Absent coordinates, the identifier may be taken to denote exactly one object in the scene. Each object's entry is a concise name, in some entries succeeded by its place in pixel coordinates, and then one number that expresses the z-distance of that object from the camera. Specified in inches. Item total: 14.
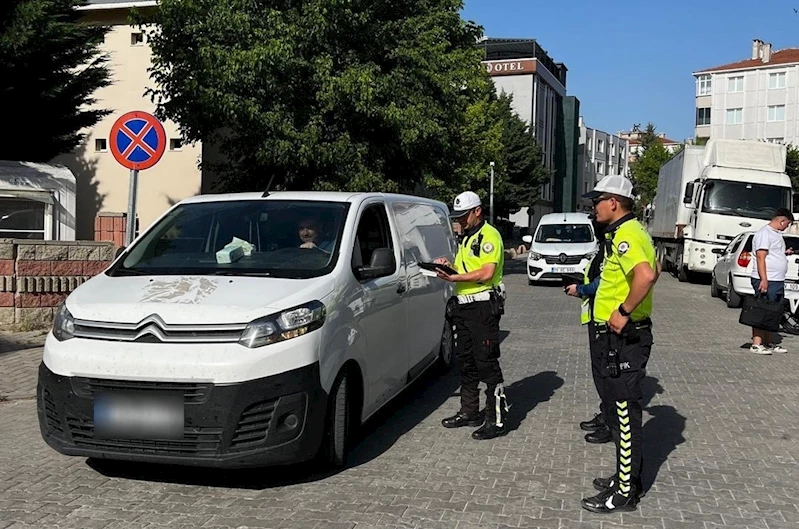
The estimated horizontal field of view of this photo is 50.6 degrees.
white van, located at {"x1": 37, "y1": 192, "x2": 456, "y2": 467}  183.3
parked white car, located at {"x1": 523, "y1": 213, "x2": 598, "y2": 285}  820.0
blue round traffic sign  351.9
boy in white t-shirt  418.3
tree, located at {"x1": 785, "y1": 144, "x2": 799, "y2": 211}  2314.2
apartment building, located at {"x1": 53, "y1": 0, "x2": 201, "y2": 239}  1032.8
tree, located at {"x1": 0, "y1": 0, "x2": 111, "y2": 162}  676.7
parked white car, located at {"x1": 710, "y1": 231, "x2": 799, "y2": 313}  637.3
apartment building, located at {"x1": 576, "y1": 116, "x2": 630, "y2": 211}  4185.5
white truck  874.8
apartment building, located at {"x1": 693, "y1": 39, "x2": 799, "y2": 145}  3097.9
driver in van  227.3
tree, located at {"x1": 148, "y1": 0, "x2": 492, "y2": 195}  650.8
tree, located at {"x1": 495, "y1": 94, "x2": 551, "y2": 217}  2181.3
